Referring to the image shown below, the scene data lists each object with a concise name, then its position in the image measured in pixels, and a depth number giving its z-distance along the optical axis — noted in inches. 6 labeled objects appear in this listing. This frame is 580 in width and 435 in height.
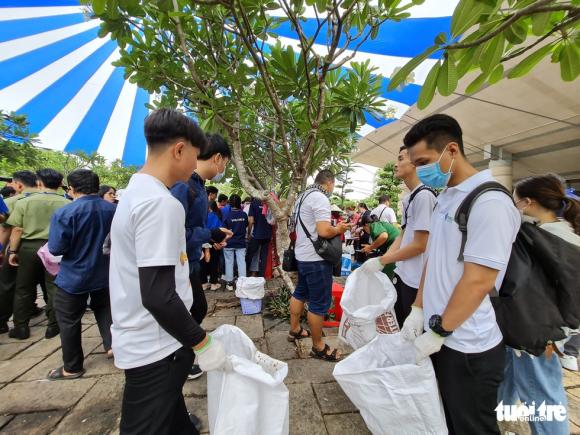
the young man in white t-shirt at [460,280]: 37.2
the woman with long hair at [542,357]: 51.2
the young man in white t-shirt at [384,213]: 167.5
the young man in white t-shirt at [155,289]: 33.5
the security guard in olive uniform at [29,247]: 107.2
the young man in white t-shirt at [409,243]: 70.4
